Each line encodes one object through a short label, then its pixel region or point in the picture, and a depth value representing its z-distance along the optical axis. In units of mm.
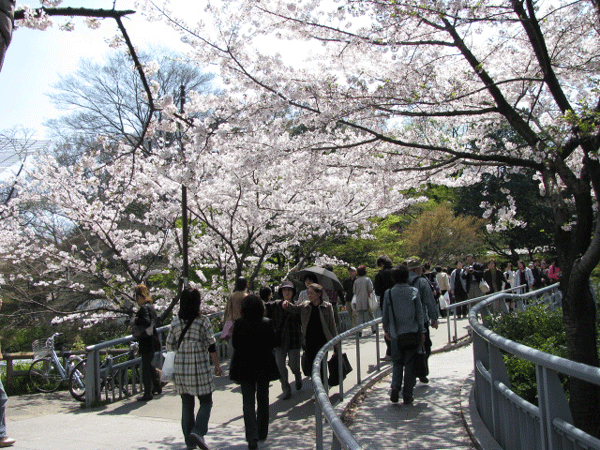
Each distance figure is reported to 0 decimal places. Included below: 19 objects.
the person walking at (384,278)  9656
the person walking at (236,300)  8844
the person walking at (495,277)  18328
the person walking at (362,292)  12005
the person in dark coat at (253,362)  6043
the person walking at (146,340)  9031
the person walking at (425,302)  8031
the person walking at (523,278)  18516
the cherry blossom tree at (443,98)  6340
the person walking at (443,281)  18188
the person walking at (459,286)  18031
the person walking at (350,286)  13992
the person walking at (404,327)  7098
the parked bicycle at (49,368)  12227
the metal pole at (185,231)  12211
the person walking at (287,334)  8609
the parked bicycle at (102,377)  9305
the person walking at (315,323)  8070
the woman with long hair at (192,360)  5957
